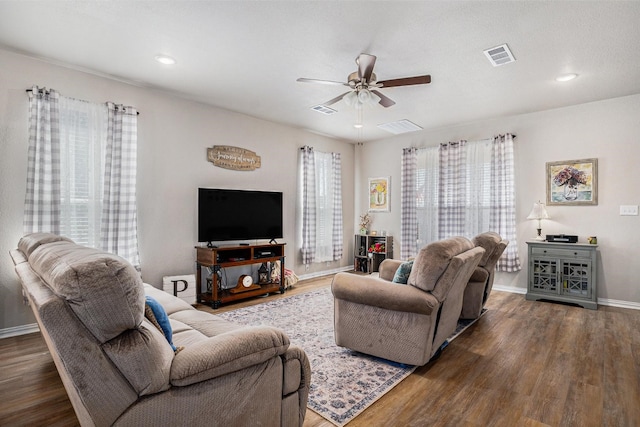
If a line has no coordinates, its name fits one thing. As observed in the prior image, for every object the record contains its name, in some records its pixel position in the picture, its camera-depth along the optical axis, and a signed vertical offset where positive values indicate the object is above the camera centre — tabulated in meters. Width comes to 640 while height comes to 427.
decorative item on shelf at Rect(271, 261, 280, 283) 5.00 -0.86
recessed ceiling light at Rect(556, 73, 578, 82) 3.63 +1.55
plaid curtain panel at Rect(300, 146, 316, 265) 5.84 +0.20
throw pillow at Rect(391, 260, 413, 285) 2.71 -0.47
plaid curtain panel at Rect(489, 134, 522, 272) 5.07 +0.23
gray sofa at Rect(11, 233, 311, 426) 1.07 -0.56
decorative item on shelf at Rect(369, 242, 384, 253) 6.50 -0.63
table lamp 4.72 +0.06
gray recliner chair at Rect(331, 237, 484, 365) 2.38 -0.68
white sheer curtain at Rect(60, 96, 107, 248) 3.40 +0.48
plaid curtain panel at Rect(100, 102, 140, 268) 3.64 +0.31
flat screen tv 4.43 +0.00
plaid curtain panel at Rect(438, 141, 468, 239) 5.58 +0.45
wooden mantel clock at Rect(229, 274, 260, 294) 4.44 -0.95
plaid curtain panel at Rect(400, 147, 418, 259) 6.13 +0.22
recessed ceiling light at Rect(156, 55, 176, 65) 3.23 +1.52
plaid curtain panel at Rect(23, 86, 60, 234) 3.18 +0.46
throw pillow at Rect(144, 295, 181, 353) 1.47 -0.46
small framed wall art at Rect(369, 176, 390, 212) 6.66 +0.44
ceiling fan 2.93 +1.23
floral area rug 2.09 -1.17
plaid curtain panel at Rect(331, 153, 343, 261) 6.46 +0.15
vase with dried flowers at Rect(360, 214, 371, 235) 6.78 -0.15
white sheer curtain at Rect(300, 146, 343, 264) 5.86 +0.18
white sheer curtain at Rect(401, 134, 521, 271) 5.12 +0.40
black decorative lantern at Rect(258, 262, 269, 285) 4.92 -0.89
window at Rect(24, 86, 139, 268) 3.21 +0.43
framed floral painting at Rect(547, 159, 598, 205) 4.53 +0.50
